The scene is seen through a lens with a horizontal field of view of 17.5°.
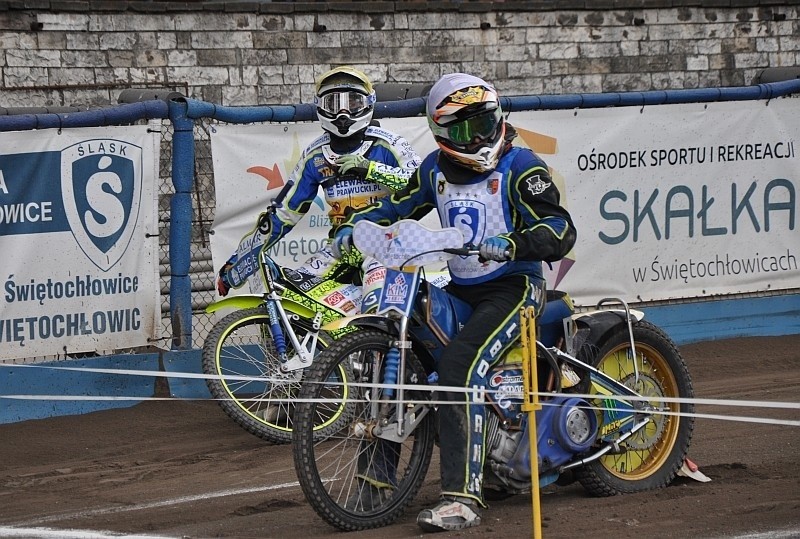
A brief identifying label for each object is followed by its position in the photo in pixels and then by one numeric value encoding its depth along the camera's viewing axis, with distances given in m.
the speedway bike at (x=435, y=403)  11.21
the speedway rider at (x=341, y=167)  16.45
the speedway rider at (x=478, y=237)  11.29
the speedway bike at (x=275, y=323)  16.03
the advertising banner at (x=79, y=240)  17.08
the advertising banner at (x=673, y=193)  21.41
